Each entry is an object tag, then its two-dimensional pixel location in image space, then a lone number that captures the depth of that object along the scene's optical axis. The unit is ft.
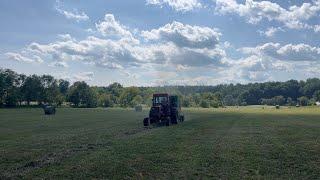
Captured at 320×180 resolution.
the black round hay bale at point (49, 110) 131.44
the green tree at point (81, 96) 282.70
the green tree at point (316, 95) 343.30
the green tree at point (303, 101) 339.52
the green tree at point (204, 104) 336.72
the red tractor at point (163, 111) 75.57
